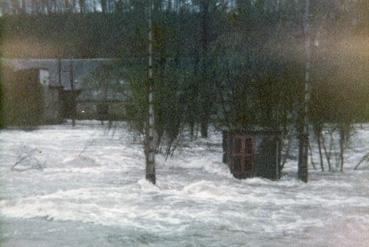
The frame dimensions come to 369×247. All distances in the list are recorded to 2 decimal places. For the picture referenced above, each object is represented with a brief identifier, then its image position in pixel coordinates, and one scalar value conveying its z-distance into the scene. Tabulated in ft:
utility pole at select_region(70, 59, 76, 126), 224.37
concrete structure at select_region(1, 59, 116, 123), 194.90
